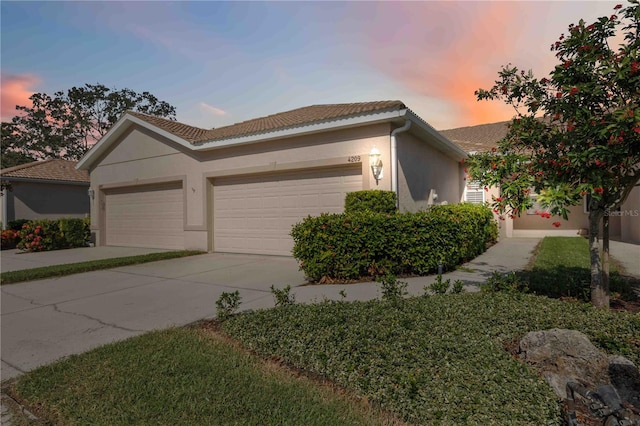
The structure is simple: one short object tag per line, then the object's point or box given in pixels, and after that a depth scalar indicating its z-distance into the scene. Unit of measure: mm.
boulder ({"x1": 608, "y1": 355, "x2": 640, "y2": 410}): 2463
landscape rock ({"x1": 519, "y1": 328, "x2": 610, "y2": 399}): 2650
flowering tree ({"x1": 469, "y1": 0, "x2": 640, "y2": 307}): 3600
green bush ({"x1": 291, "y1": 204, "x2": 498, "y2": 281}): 6766
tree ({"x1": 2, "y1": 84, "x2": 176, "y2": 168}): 37562
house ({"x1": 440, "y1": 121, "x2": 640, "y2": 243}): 12875
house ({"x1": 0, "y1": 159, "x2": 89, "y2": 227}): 18297
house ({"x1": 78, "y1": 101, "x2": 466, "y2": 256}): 8922
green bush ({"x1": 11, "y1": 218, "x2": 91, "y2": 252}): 13492
